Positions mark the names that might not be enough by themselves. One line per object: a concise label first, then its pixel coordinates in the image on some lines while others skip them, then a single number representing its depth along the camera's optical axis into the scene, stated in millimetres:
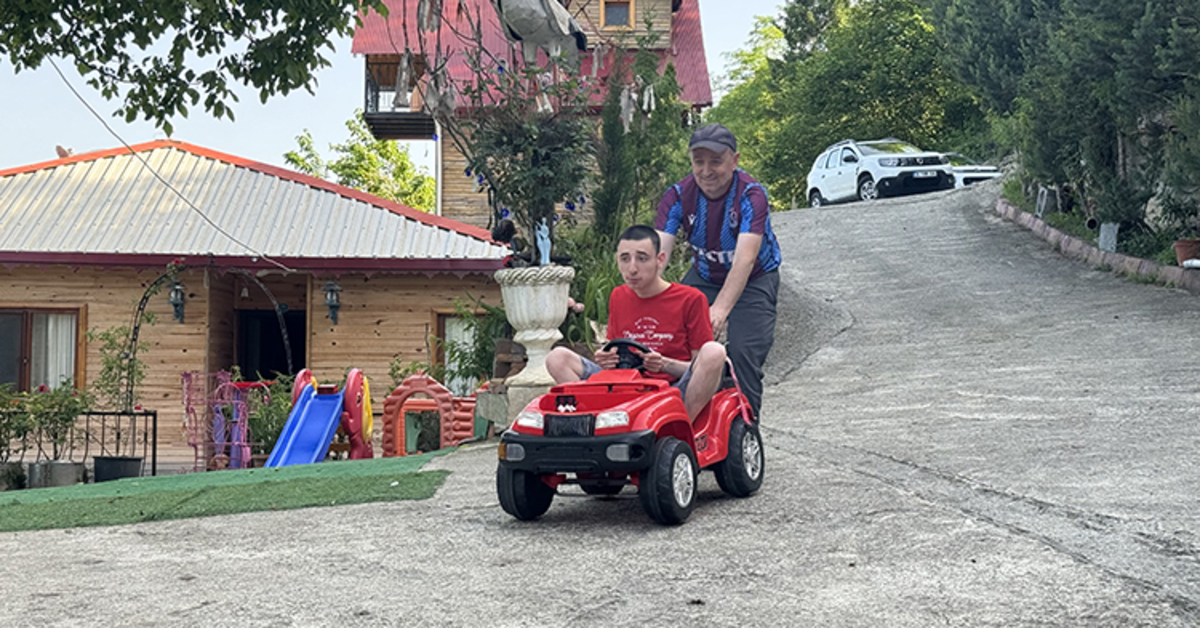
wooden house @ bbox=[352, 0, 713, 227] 24891
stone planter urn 8898
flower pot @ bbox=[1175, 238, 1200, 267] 14008
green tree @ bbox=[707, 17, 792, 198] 52062
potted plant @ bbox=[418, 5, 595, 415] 9664
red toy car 4578
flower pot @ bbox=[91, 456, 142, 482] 12703
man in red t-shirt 5129
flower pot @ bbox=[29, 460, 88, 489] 12695
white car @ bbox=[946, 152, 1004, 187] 29047
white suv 28406
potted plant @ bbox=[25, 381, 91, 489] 12711
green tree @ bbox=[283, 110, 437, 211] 50844
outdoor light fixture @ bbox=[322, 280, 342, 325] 16984
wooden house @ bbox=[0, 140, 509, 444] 16281
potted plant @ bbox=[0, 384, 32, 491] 12422
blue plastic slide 12570
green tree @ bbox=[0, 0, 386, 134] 10000
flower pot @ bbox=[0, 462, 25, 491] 12375
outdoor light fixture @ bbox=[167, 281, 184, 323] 16422
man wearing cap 5660
